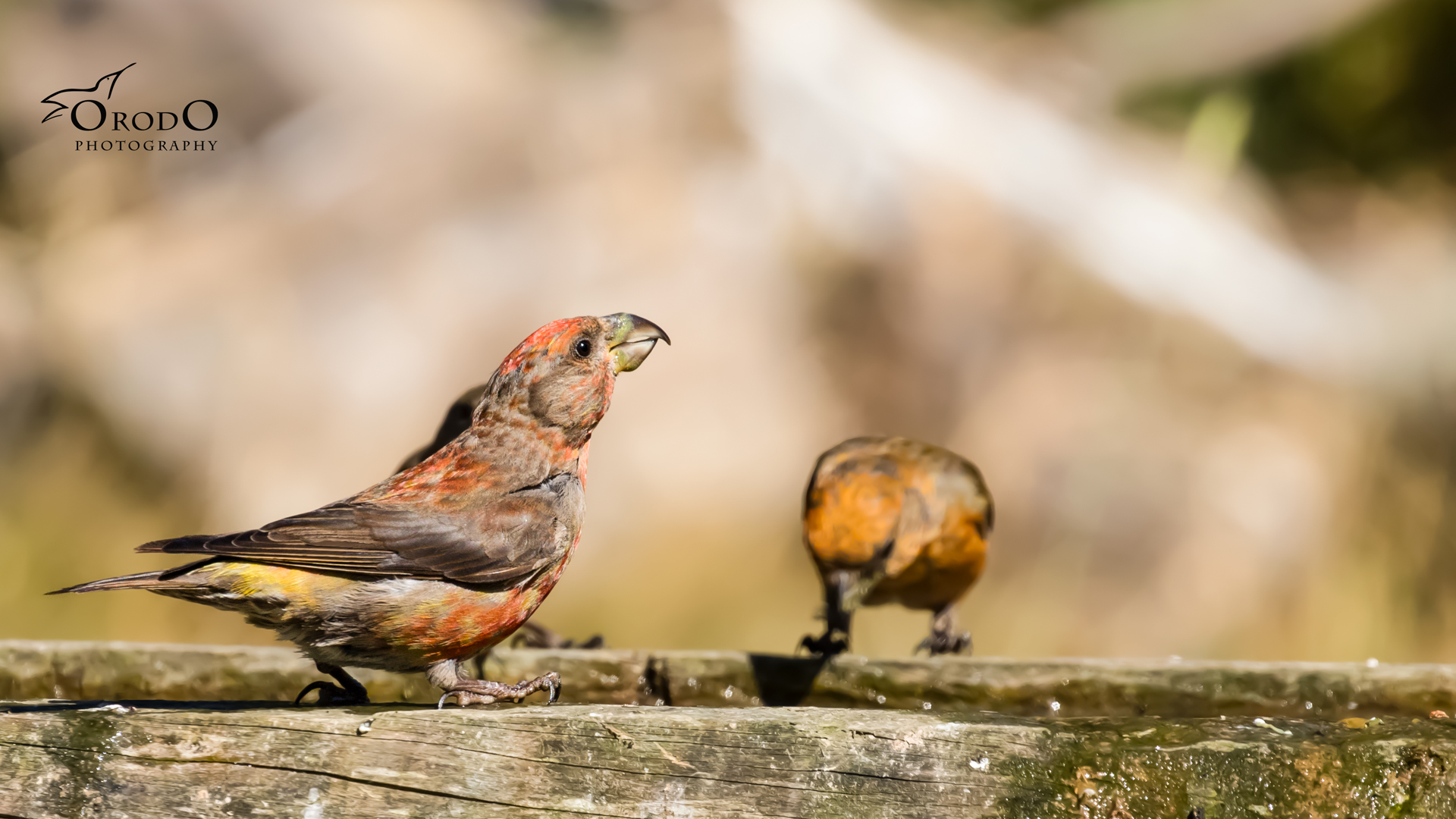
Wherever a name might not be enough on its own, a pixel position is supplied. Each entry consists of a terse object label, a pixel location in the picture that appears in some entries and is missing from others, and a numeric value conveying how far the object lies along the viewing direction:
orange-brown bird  9.55
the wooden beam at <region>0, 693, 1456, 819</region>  4.78
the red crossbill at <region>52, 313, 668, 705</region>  5.83
